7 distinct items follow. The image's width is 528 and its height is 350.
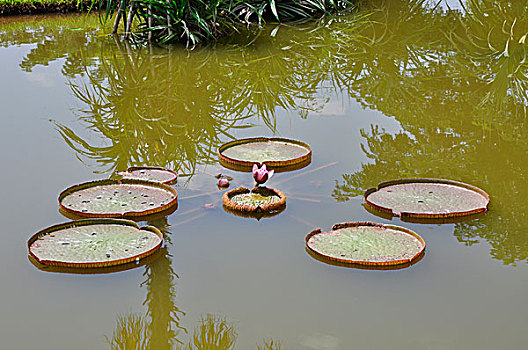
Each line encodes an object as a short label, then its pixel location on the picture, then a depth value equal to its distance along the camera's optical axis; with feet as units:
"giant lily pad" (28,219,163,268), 19.66
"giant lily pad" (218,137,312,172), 27.55
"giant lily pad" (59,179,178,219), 22.93
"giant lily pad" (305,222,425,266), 19.69
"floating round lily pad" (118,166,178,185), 25.80
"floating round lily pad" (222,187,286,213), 23.72
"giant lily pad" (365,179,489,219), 22.77
